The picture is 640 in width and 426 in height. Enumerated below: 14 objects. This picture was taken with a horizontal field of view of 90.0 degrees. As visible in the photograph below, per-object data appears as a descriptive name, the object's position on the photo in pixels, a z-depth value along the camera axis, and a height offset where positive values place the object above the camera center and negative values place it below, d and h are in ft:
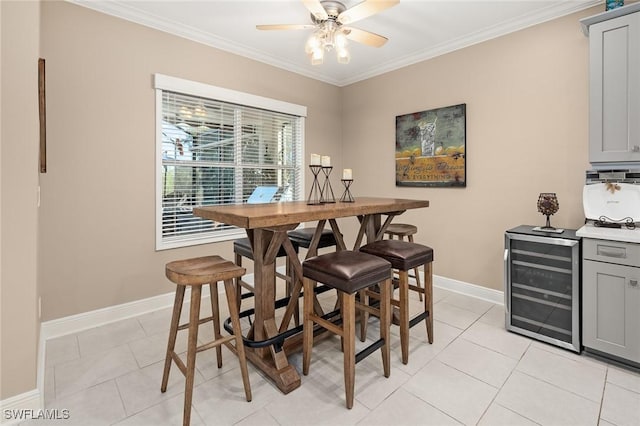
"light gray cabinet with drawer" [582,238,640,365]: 6.70 -1.91
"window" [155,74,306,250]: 10.31 +2.17
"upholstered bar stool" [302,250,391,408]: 5.76 -1.49
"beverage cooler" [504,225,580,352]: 7.55 -1.88
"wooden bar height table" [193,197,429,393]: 5.63 -0.77
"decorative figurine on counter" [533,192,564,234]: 8.40 +0.13
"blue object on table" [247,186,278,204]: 12.82 +0.68
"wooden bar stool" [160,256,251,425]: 5.30 -1.70
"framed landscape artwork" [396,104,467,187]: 11.35 +2.40
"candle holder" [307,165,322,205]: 7.36 +0.21
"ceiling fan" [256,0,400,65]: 7.36 +4.62
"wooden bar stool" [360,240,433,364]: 7.00 -1.24
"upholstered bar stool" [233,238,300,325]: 7.71 -1.13
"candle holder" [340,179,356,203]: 7.88 +0.30
